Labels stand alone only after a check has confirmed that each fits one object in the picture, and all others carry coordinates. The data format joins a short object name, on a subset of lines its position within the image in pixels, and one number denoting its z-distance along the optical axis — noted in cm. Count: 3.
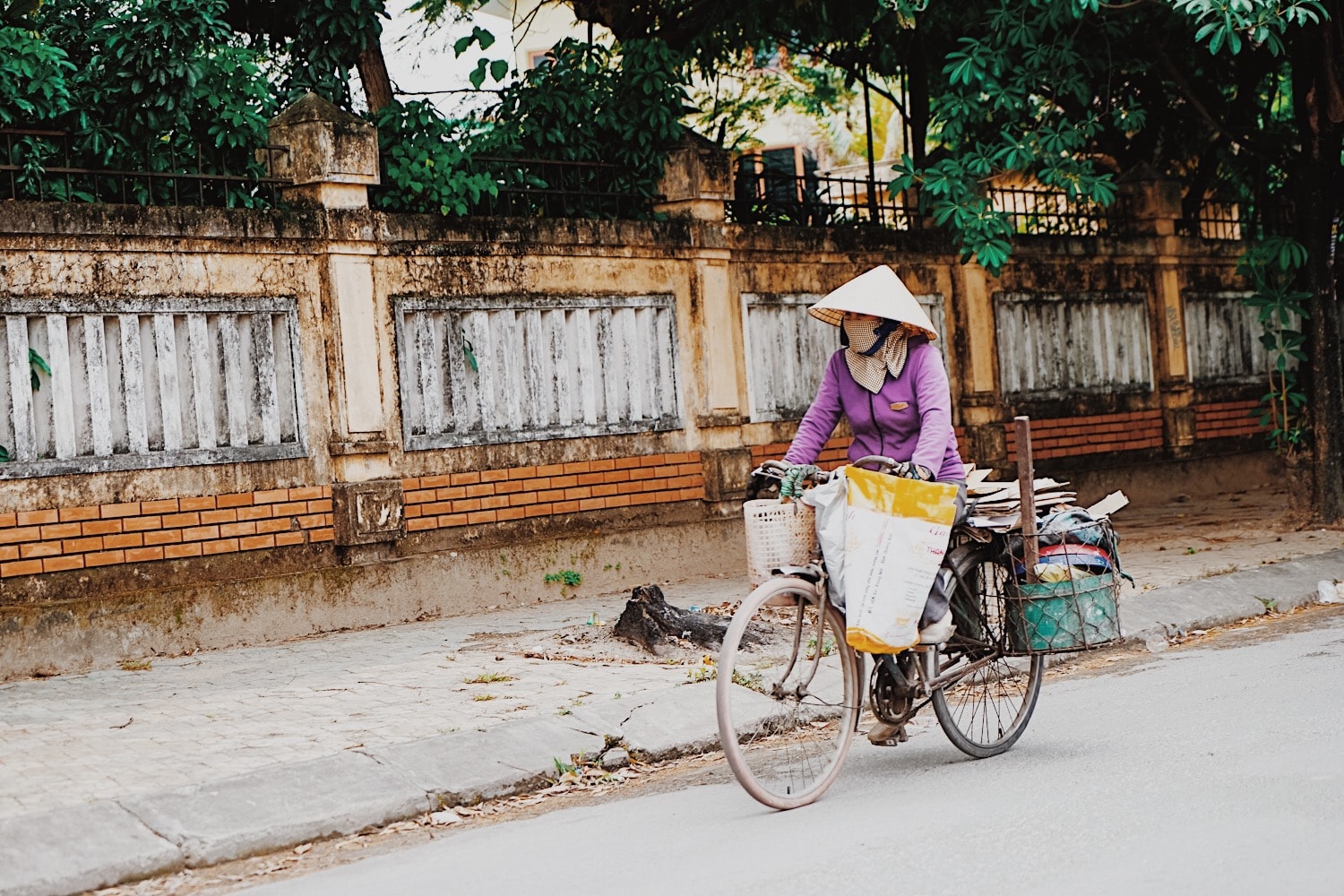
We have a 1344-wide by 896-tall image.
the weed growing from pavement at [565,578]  1097
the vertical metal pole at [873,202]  1362
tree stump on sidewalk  866
